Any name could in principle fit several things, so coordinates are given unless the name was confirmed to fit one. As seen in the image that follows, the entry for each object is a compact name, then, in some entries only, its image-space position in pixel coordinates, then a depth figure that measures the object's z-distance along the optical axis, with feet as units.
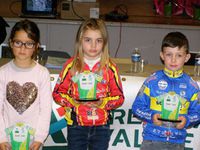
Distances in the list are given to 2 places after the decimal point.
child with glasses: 8.30
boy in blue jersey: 8.39
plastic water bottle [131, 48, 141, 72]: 10.30
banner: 9.57
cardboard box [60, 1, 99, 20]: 17.11
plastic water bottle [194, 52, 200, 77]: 10.24
